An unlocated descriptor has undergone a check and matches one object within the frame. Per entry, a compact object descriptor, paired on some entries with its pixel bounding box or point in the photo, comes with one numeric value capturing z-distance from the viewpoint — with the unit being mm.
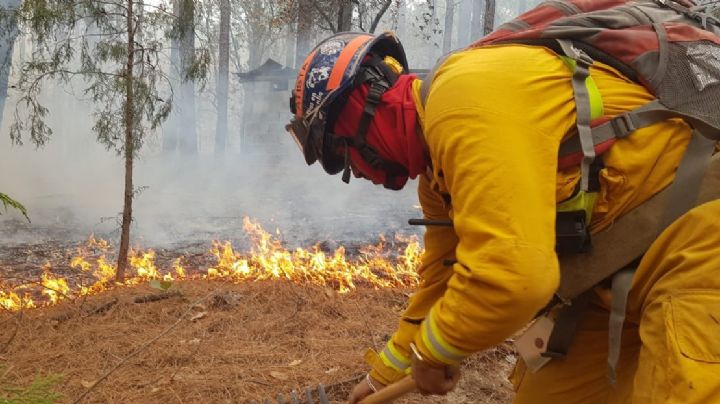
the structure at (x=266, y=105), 25766
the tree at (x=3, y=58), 11920
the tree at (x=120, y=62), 7168
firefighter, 1599
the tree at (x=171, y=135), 27625
